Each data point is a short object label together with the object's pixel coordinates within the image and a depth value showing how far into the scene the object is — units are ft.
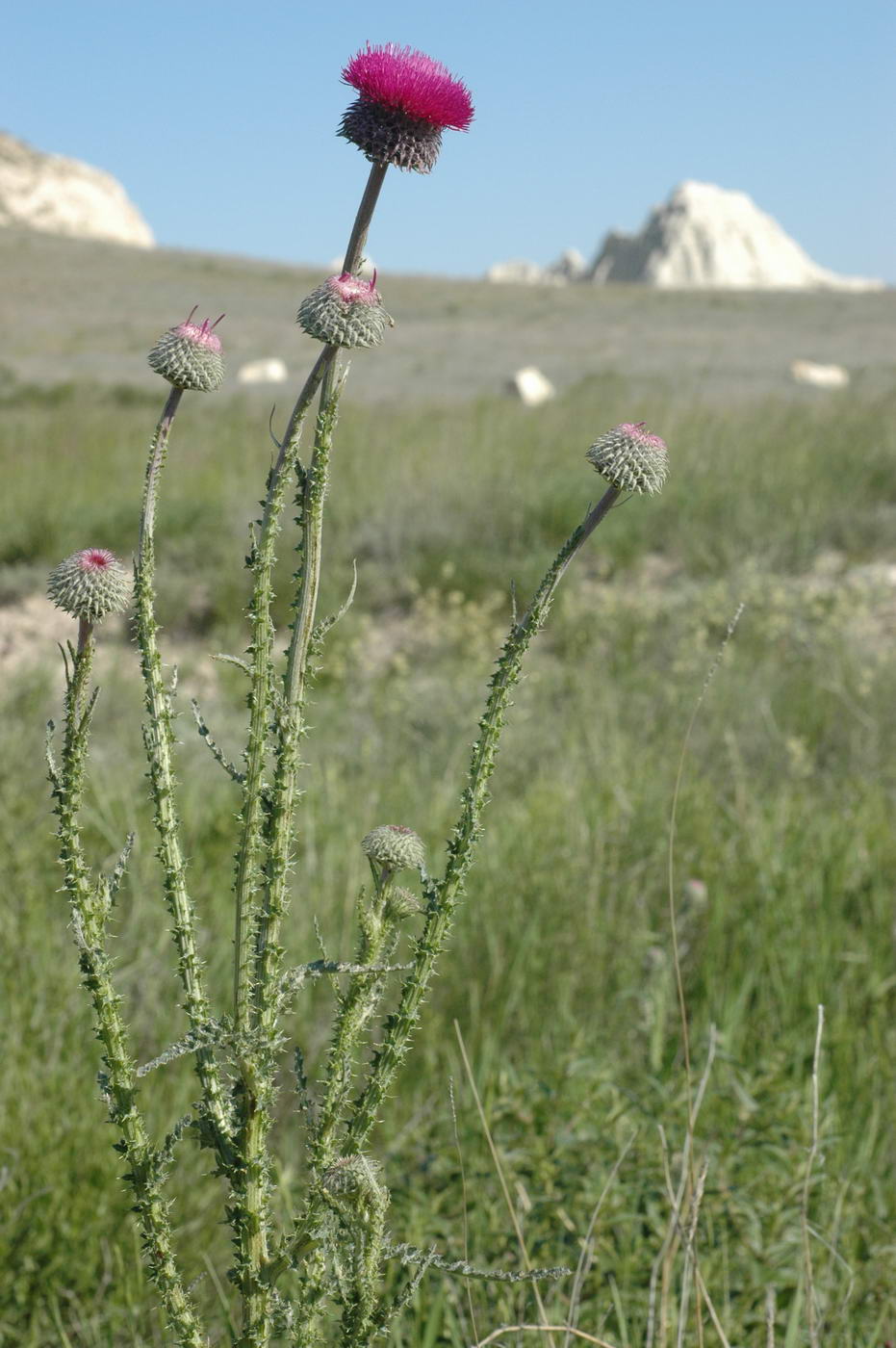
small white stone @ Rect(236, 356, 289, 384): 85.56
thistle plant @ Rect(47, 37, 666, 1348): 3.36
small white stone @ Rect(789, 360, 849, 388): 70.33
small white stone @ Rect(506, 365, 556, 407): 62.15
